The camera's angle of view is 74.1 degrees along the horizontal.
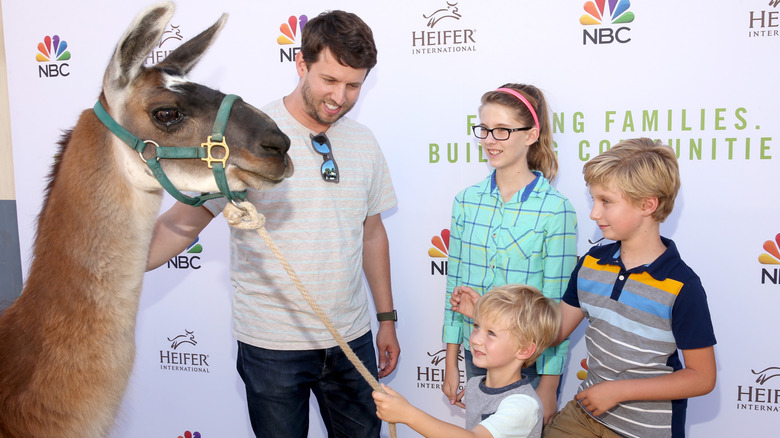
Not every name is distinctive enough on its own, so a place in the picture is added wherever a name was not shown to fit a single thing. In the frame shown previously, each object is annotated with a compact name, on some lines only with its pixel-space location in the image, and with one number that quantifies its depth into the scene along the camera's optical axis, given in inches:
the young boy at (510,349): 62.7
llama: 57.9
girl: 83.5
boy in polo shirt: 66.9
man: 78.2
